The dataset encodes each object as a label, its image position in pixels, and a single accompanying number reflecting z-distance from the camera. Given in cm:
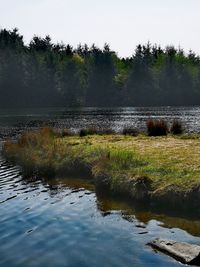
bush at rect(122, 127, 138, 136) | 3527
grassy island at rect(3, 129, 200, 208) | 1625
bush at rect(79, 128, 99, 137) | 3553
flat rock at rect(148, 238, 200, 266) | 1070
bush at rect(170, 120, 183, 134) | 3369
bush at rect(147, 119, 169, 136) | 3297
